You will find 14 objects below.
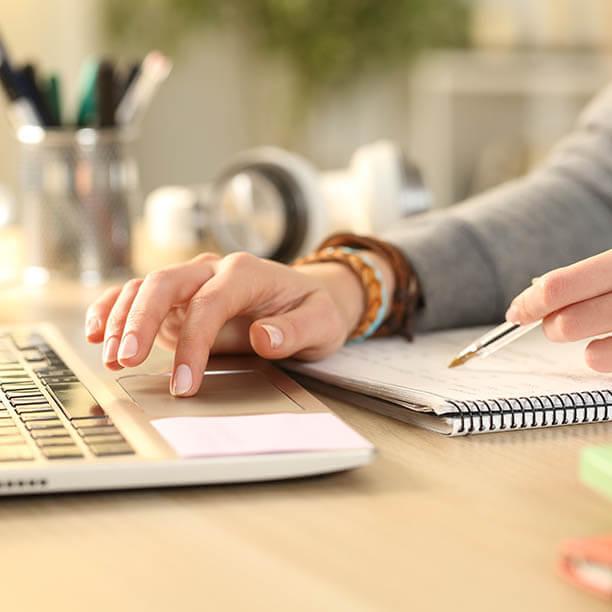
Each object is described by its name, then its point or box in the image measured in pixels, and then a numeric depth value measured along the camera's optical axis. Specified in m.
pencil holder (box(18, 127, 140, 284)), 1.34
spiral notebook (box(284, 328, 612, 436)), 0.88
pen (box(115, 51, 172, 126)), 1.35
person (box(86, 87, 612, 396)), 0.92
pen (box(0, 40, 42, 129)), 1.31
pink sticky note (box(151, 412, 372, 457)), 0.82
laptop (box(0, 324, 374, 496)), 0.80
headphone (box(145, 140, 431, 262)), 1.37
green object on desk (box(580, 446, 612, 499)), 0.74
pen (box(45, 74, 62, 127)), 1.34
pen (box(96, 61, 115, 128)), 1.31
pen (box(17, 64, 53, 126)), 1.31
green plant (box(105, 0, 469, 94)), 4.30
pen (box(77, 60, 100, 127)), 1.34
